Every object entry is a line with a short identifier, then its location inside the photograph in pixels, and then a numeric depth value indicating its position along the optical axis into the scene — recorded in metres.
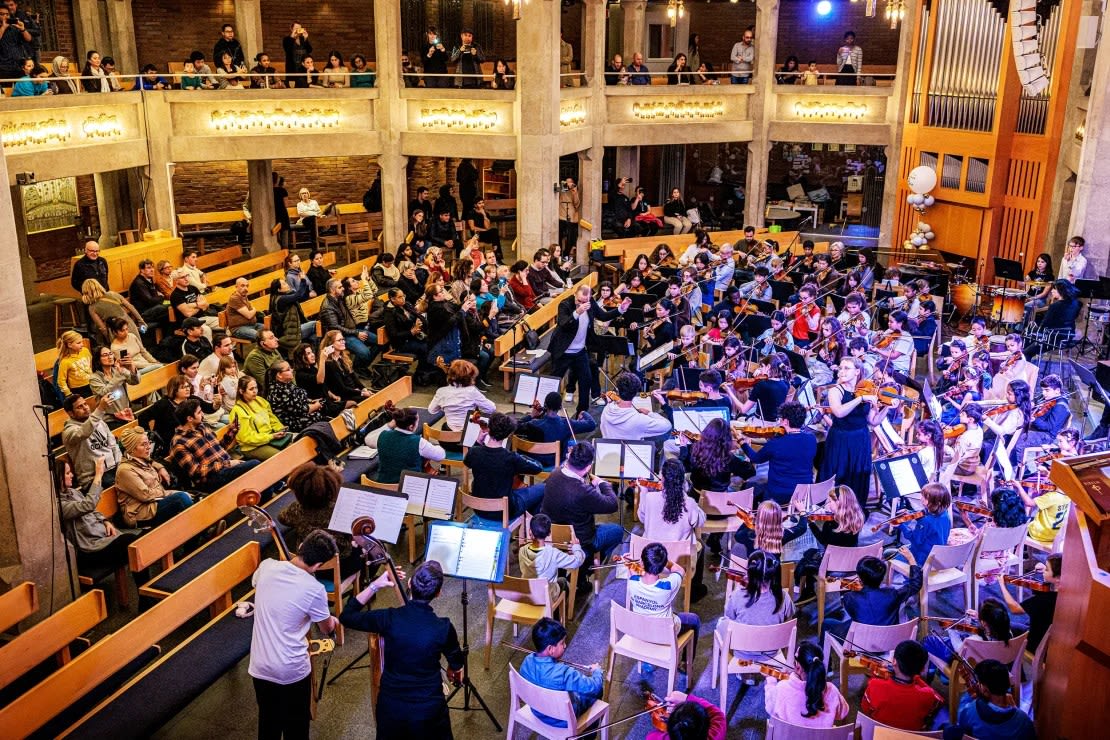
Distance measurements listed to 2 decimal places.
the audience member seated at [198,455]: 7.98
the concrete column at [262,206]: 17.33
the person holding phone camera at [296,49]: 15.92
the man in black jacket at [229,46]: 15.20
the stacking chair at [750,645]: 5.84
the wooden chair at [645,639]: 5.96
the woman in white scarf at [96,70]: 13.42
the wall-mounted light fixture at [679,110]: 18.20
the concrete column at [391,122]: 15.94
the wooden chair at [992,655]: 5.57
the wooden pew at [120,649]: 5.14
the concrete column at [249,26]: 16.77
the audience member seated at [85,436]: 7.34
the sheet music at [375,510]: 6.41
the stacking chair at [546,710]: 5.12
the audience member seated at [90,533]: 6.97
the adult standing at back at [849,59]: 19.09
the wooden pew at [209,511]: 6.68
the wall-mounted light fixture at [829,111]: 18.71
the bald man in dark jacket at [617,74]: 17.53
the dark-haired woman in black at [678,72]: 18.08
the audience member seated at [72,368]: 9.19
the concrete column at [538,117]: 15.55
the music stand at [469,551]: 5.89
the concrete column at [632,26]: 19.72
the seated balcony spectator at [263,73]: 15.04
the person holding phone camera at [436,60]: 16.23
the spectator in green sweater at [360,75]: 16.01
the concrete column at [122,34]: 16.75
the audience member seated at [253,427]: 8.73
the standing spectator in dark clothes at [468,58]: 16.20
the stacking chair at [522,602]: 6.38
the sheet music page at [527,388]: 9.21
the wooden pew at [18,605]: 6.01
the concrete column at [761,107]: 18.70
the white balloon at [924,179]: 17.44
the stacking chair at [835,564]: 6.71
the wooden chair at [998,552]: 6.85
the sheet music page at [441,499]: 6.93
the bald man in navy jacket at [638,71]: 18.33
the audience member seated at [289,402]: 9.27
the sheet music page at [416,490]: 7.02
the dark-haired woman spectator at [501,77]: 16.08
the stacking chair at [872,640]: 5.91
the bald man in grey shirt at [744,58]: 19.03
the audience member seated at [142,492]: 7.29
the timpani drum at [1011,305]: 13.48
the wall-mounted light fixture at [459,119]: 16.11
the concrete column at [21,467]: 6.54
